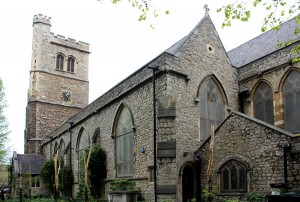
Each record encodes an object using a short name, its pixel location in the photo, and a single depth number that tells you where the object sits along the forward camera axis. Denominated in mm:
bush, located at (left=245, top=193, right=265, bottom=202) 11195
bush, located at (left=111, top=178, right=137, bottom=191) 15895
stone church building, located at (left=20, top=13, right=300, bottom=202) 11891
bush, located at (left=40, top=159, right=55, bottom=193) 28438
